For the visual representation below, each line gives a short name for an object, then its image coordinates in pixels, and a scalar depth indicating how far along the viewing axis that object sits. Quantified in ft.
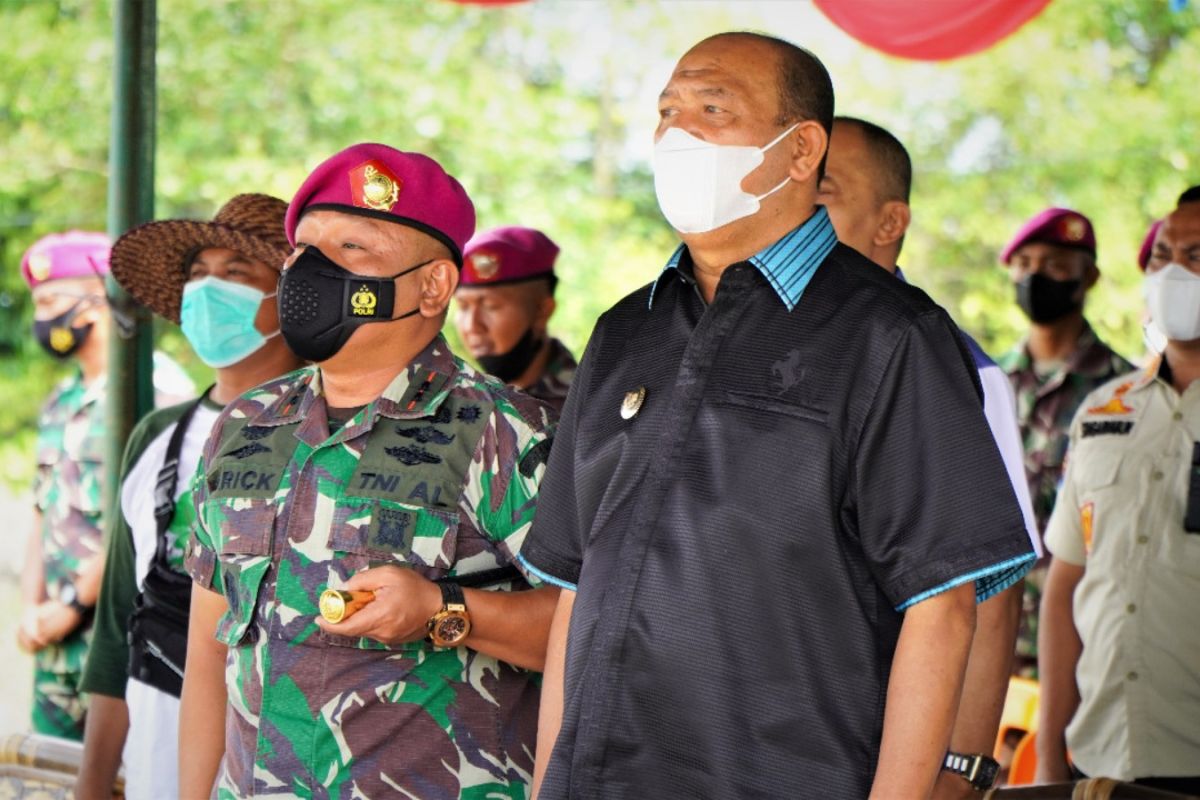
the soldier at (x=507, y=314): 20.24
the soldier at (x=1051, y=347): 19.98
